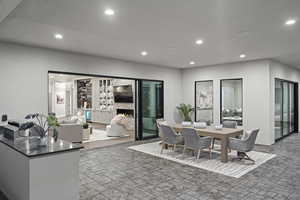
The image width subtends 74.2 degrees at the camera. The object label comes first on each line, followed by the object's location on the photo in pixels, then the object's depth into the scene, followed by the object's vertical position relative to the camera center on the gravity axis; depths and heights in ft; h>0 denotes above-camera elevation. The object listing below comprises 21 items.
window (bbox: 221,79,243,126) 23.52 +0.02
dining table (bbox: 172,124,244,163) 15.52 -2.75
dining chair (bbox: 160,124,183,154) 17.30 -3.21
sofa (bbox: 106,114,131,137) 26.30 -3.55
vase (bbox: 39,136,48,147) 9.02 -1.89
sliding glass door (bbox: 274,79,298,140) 23.62 -0.97
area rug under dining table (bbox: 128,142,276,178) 13.76 -4.85
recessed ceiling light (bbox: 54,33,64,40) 13.48 +4.47
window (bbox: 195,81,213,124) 26.23 -0.11
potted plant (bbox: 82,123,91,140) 23.77 -3.81
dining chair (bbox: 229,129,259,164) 14.79 -3.24
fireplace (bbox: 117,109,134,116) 32.90 -1.91
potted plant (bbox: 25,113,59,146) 9.08 -1.44
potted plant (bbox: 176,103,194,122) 26.89 -1.47
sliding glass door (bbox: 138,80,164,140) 24.59 -0.85
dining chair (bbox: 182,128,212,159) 15.60 -3.22
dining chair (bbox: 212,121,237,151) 19.65 -2.41
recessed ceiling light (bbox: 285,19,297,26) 10.81 +4.37
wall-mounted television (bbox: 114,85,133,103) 32.50 +1.09
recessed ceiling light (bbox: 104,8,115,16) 9.55 +4.35
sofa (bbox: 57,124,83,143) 20.32 -3.33
